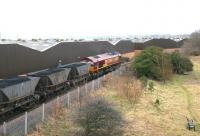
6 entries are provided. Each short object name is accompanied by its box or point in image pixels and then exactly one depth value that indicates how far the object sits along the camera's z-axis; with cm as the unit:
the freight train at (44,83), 2359
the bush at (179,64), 5812
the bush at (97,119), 1850
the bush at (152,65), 4675
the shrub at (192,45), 8706
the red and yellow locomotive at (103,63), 4434
